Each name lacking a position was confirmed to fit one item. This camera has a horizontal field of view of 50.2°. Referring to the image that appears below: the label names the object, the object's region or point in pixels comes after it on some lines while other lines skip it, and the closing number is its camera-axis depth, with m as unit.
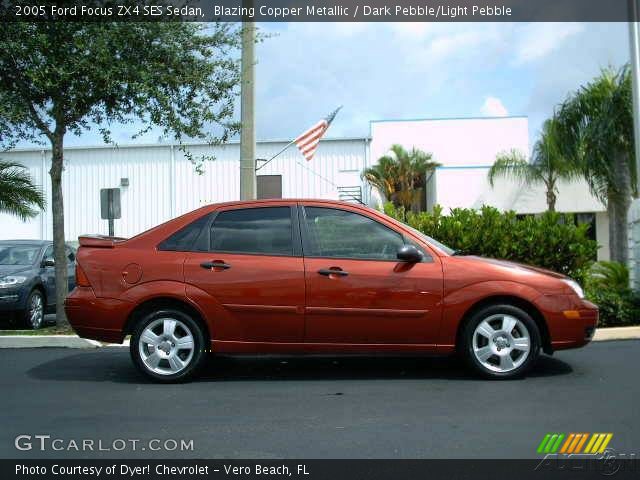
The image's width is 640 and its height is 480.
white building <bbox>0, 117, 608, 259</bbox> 31.31
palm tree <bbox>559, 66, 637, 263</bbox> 12.99
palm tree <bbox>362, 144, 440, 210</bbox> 30.86
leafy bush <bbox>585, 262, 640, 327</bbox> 9.08
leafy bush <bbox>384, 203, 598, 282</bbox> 9.88
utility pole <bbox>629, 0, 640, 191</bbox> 9.74
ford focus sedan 5.97
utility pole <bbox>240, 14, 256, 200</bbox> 10.30
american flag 19.88
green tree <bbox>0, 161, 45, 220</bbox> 14.04
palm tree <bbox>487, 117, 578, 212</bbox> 21.77
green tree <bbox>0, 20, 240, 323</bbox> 8.95
